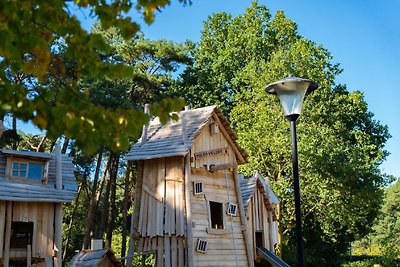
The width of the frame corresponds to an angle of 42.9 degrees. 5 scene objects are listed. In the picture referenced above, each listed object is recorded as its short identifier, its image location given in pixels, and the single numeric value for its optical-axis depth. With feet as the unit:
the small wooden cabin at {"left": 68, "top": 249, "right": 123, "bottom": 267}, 32.65
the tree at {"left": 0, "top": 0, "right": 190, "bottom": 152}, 13.16
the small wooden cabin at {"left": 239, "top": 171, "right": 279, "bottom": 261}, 68.85
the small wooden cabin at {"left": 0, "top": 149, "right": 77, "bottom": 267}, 55.52
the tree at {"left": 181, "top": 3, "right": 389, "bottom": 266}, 83.66
